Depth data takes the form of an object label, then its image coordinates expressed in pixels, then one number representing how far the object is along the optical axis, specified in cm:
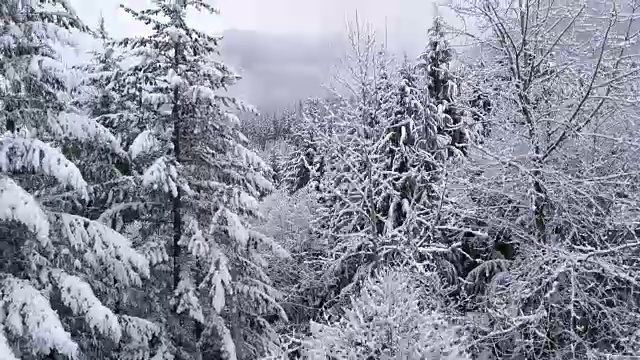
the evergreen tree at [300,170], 4447
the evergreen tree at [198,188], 1117
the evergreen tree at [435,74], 1725
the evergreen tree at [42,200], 691
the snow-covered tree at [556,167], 598
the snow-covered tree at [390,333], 696
